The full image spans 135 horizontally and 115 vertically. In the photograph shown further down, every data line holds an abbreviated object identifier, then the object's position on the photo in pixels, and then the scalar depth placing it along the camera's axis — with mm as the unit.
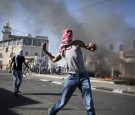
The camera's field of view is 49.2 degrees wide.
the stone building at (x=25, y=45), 45405
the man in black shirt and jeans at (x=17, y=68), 5103
